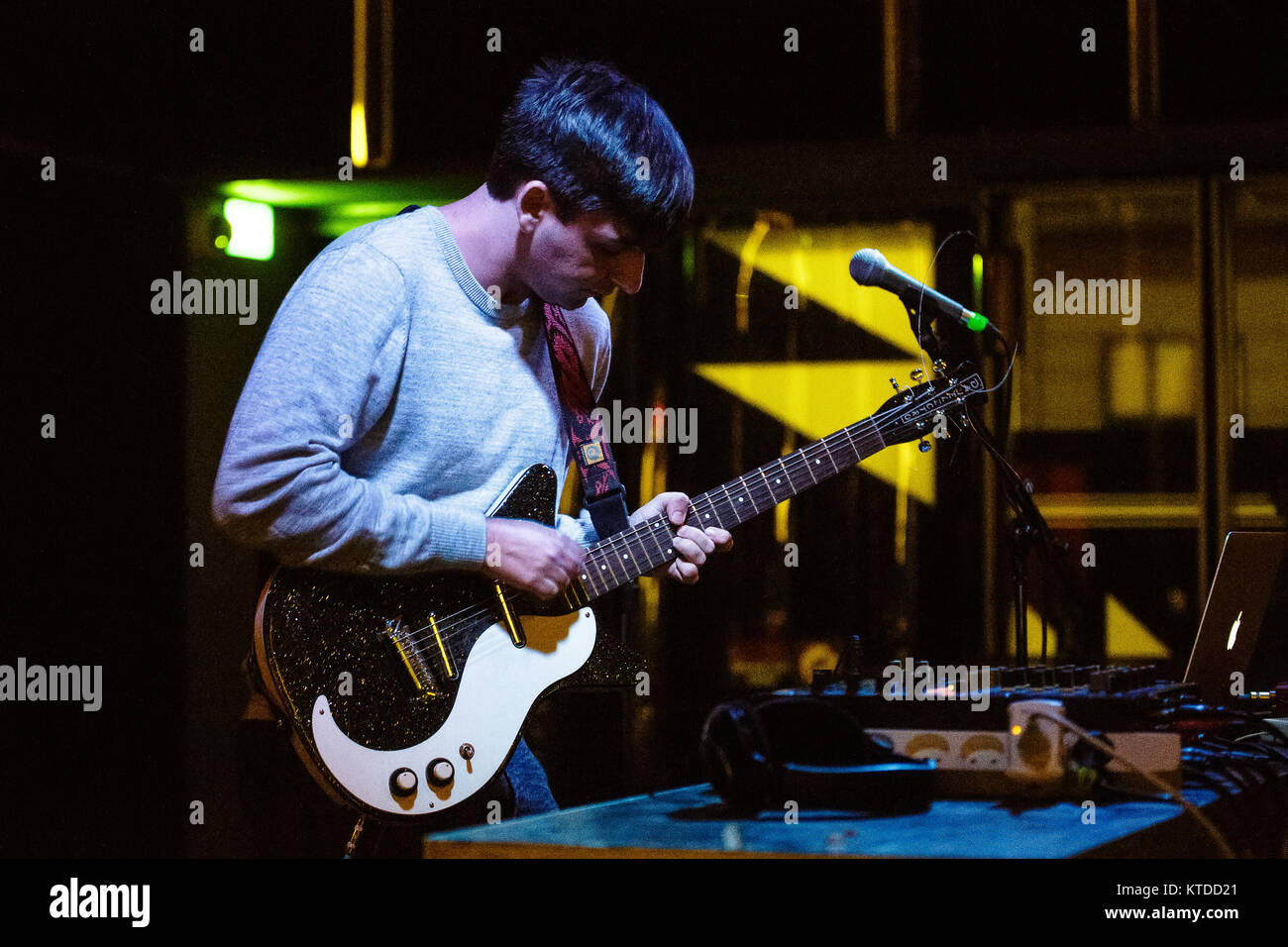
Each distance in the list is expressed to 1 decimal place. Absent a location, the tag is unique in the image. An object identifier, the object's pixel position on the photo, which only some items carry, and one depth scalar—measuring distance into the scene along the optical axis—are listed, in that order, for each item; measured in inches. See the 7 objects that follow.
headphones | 64.4
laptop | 84.1
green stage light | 168.6
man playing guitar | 68.4
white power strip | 65.9
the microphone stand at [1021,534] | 75.7
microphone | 77.3
